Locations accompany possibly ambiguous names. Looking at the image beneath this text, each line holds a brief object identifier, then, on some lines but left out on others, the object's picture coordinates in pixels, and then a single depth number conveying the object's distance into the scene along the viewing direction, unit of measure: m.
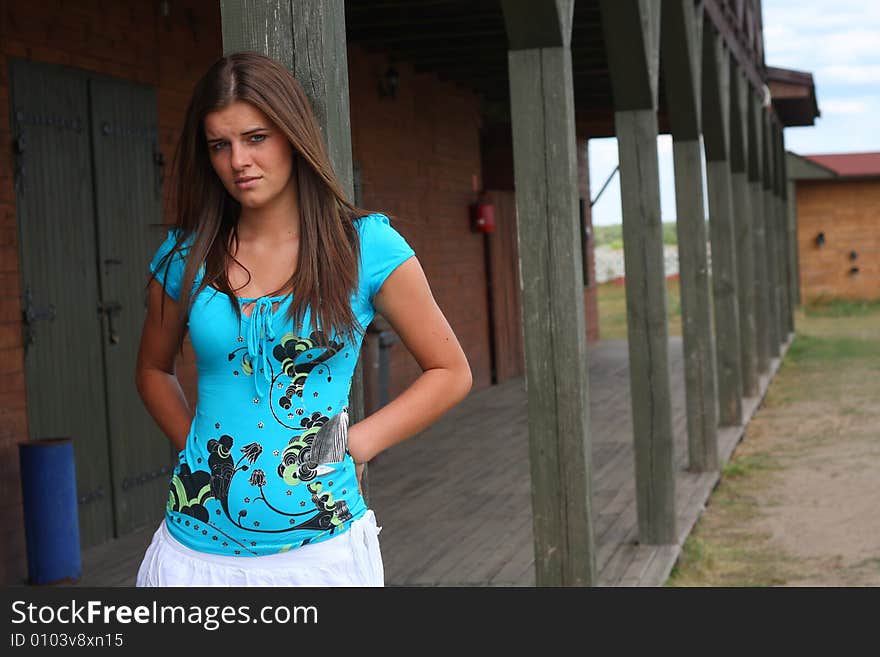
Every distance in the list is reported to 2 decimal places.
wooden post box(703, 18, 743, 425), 18.91
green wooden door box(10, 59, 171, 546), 11.27
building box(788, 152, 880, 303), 54.22
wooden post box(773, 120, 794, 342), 35.22
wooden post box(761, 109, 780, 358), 30.36
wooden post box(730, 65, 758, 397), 21.89
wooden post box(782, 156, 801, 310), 53.00
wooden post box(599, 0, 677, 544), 11.79
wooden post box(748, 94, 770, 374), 26.19
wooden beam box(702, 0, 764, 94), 17.22
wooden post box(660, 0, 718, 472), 15.09
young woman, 3.90
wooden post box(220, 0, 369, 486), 4.54
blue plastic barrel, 10.49
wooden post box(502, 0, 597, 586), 8.52
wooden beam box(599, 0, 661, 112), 10.81
